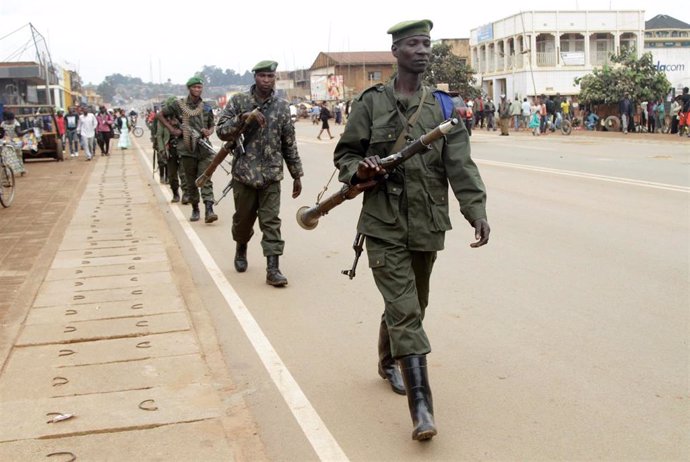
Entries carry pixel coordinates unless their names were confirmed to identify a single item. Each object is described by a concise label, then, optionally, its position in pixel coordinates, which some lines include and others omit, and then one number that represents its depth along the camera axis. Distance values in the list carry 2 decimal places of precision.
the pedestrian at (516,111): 39.91
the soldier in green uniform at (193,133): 11.78
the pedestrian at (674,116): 30.22
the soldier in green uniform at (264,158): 7.97
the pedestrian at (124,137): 33.81
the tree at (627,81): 34.59
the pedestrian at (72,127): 29.38
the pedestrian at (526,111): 40.88
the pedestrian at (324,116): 37.28
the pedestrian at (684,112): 28.34
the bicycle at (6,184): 14.04
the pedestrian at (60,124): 27.25
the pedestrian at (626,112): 34.00
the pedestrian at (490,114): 43.53
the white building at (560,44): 54.19
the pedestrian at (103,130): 30.58
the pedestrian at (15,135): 19.34
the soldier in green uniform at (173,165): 13.39
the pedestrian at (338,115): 60.94
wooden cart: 26.16
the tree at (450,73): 48.97
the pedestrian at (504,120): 36.22
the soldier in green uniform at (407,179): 4.37
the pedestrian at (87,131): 27.95
